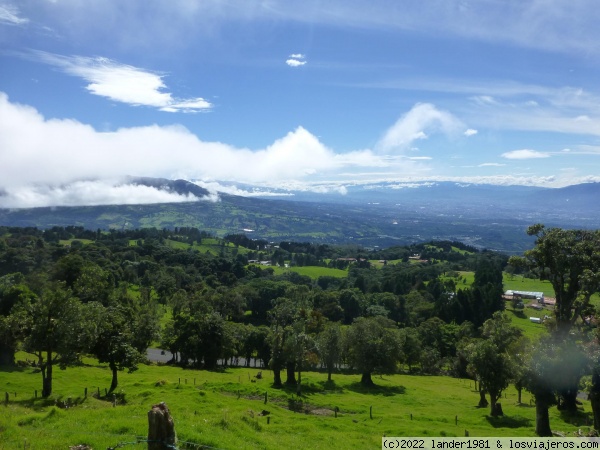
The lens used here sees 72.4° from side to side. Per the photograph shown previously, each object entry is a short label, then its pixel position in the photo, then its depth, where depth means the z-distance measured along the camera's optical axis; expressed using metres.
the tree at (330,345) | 58.19
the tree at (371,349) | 53.81
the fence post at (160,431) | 9.86
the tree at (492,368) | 37.19
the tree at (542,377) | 23.86
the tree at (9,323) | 33.29
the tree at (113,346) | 35.22
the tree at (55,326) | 31.06
